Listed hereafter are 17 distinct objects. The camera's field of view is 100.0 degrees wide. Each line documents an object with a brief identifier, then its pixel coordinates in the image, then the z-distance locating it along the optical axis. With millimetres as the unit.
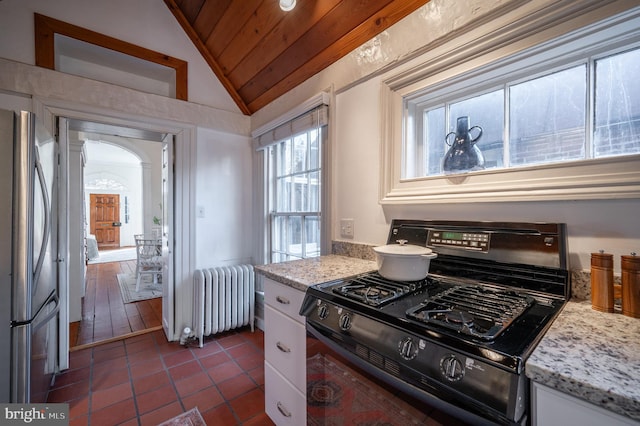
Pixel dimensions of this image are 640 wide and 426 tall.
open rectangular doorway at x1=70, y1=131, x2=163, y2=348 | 2818
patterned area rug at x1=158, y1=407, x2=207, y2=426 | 1519
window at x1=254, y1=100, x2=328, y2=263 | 1997
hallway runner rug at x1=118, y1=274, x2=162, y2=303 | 3721
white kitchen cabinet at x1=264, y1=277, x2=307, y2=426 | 1221
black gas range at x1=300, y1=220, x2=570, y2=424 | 577
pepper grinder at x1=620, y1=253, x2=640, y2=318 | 763
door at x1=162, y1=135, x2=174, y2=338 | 2467
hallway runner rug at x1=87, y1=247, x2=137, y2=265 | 6503
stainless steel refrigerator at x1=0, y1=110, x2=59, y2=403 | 1179
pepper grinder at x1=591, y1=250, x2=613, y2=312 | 807
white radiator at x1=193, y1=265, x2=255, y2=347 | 2408
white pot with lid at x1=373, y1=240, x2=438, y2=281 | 1084
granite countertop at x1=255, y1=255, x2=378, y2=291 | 1221
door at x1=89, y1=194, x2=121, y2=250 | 8695
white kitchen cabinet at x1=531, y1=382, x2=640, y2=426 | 476
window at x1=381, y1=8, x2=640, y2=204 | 913
